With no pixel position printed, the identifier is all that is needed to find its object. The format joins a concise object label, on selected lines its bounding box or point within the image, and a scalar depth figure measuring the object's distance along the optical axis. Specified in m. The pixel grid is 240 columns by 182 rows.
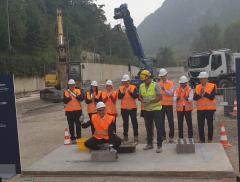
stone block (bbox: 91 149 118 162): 6.64
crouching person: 6.63
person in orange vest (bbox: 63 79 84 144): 8.35
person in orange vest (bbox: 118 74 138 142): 8.25
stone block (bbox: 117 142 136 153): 7.12
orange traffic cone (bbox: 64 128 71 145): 8.41
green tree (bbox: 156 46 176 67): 87.95
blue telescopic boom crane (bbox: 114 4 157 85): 22.31
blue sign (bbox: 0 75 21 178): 4.93
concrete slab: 5.85
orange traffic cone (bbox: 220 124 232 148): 7.74
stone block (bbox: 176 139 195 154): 6.86
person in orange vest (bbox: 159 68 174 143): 8.02
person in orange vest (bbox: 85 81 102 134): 8.43
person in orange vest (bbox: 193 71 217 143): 7.68
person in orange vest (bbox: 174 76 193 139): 7.97
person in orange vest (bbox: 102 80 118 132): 8.36
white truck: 19.02
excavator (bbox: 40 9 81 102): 21.35
